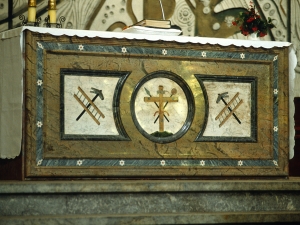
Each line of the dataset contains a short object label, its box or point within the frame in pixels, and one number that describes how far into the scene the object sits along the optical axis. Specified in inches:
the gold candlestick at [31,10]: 348.2
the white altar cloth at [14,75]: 319.5
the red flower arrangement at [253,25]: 371.5
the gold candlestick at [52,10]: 354.7
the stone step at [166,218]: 291.2
